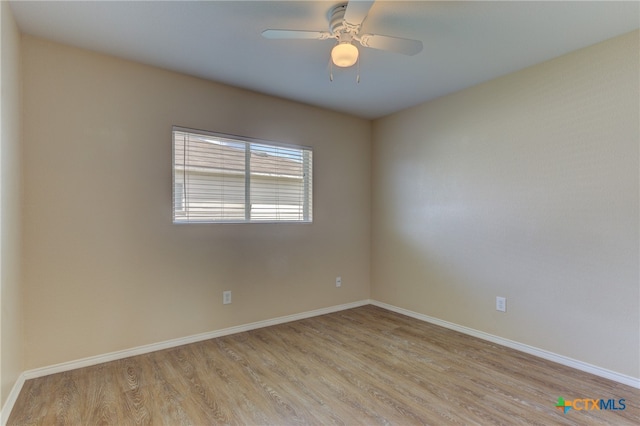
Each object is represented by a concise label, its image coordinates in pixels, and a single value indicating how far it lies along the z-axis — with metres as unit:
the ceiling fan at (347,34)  1.75
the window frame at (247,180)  2.78
